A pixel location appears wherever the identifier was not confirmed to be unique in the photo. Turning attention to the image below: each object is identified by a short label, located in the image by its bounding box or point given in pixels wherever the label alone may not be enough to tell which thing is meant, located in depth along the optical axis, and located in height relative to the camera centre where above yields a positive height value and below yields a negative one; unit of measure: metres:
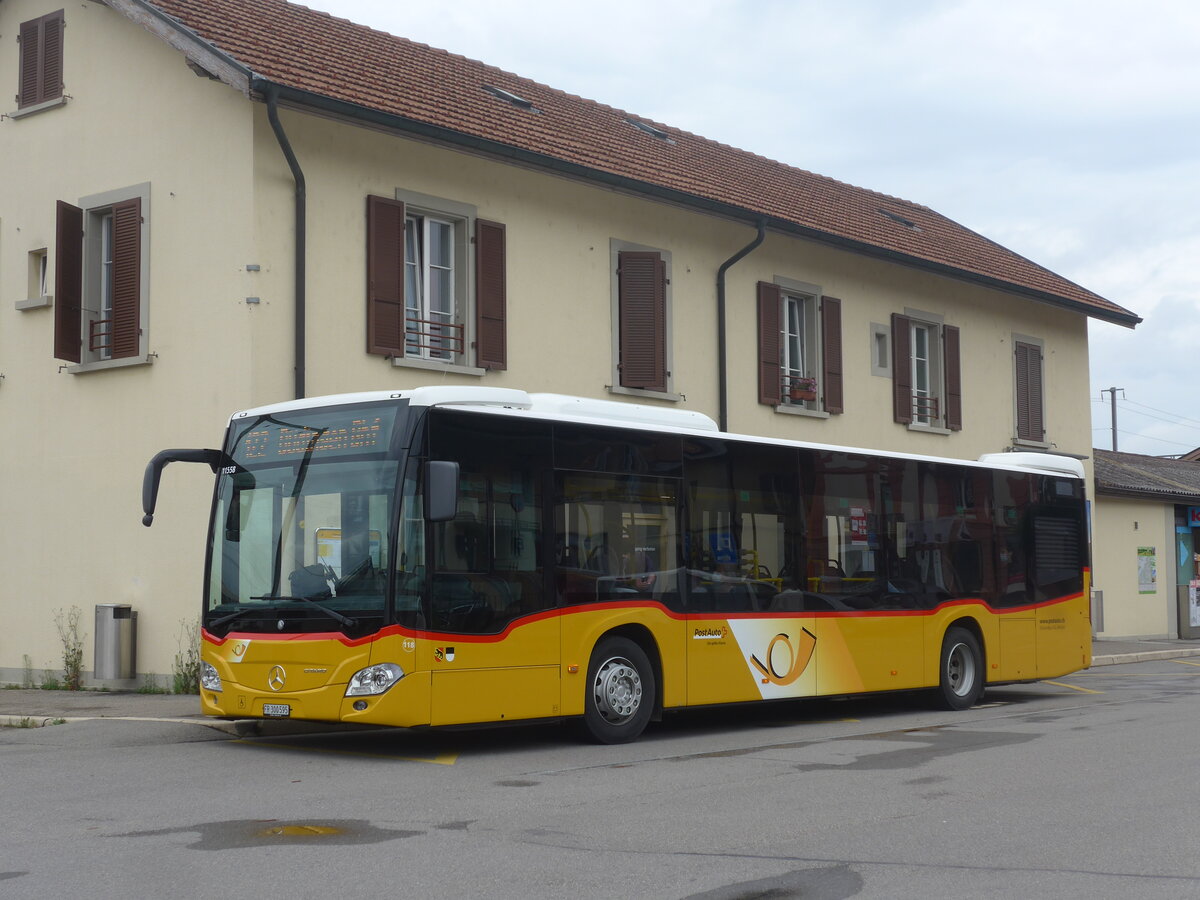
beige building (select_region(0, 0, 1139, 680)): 15.91 +3.77
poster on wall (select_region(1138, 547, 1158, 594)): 30.62 -0.23
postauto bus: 10.48 +0.01
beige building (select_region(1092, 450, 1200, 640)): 29.67 +0.09
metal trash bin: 16.06 -0.80
